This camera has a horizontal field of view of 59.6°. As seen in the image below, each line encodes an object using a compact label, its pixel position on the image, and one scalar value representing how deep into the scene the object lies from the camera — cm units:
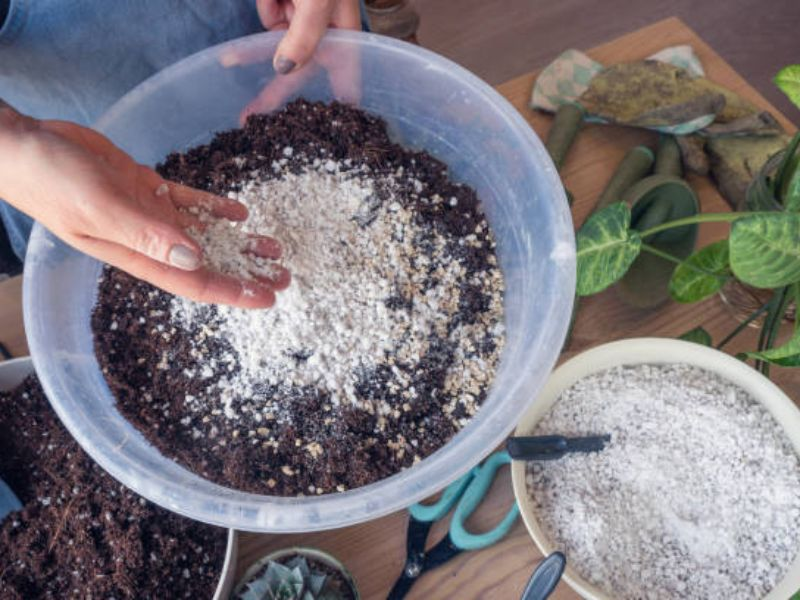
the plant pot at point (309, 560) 68
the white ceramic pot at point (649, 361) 65
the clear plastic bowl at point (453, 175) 57
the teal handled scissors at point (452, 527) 71
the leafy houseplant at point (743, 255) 56
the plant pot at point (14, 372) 75
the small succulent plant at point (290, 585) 64
